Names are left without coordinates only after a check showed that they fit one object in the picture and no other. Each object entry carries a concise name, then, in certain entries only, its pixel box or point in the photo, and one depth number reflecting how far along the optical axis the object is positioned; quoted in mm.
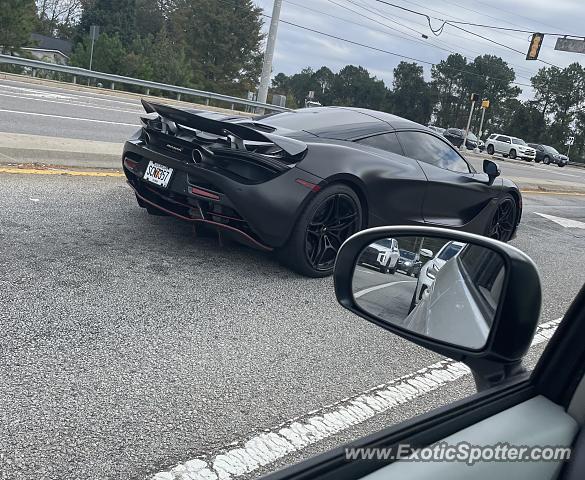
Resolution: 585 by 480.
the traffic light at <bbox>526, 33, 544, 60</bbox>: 29578
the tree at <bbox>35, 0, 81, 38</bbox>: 72062
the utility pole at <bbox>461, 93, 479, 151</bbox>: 31511
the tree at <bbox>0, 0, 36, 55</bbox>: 42375
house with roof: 60006
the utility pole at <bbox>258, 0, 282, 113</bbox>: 25250
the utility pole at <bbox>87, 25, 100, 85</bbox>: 26850
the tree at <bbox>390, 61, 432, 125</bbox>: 73500
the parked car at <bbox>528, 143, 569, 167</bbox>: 44616
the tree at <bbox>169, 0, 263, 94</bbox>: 61812
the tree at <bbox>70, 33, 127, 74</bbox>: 49906
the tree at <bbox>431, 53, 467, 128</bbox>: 75688
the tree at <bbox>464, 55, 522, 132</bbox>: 70000
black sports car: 4379
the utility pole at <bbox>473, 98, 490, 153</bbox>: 34938
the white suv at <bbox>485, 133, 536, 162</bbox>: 42406
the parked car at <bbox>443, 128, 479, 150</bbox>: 29056
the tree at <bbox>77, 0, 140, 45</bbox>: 64250
